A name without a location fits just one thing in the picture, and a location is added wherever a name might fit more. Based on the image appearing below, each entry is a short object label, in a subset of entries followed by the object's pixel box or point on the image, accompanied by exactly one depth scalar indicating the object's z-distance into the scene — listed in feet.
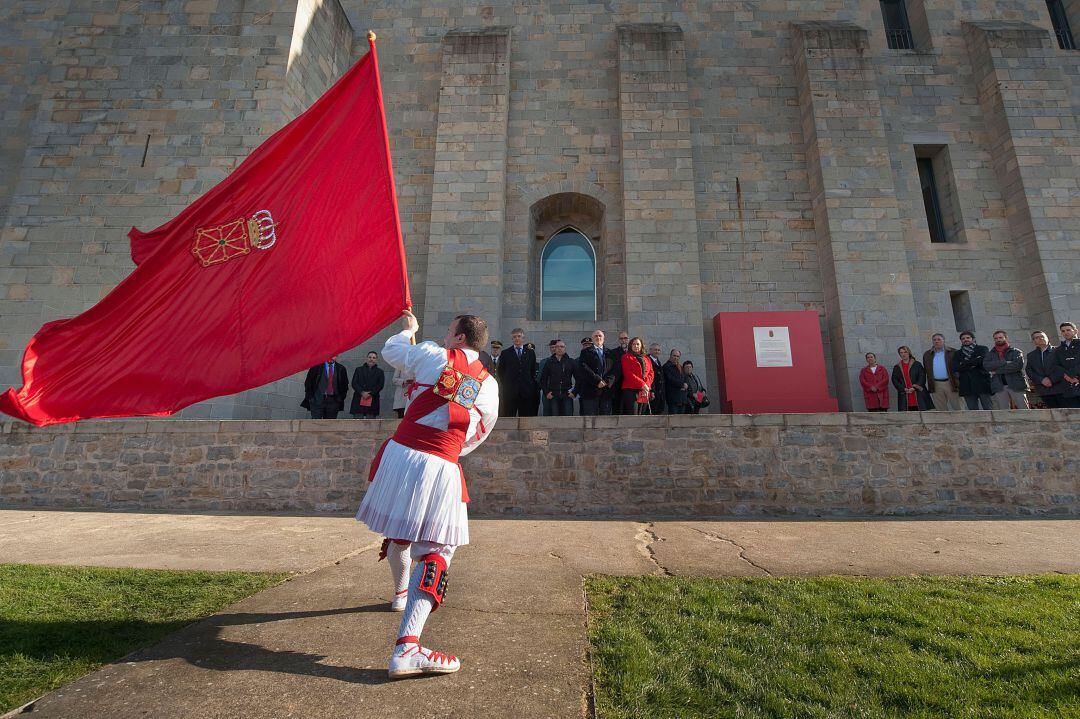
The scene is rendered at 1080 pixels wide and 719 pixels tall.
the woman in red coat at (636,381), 26.30
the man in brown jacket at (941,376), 30.35
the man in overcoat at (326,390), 31.63
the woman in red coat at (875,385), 33.09
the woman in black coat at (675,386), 29.78
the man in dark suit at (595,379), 27.35
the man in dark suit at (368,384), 31.19
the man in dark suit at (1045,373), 25.02
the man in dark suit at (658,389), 29.48
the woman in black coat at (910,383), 30.86
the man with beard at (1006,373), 26.55
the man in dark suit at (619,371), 27.78
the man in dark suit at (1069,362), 24.39
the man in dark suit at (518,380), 28.76
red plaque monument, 33.73
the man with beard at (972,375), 27.68
